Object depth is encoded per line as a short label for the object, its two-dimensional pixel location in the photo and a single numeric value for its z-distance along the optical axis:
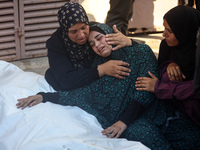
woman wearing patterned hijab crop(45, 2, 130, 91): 2.67
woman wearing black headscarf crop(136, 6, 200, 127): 2.36
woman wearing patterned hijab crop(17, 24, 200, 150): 2.36
